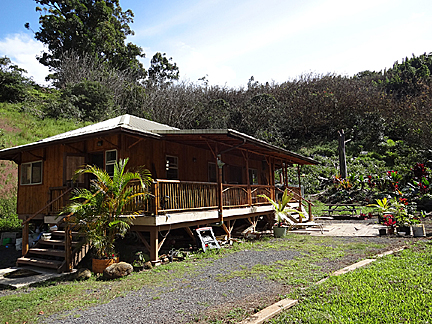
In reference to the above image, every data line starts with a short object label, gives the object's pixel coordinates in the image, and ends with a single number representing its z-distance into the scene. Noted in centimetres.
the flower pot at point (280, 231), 1201
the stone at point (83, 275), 711
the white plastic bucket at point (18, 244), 1137
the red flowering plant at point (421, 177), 1677
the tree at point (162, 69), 4303
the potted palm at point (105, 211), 742
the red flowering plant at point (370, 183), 2060
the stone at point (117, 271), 690
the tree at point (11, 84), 2903
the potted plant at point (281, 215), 1195
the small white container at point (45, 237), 923
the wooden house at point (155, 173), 863
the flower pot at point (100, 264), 741
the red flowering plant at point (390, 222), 1100
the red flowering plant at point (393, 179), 1933
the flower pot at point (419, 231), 1023
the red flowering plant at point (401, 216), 1104
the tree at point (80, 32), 3541
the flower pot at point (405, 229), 1078
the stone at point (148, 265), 778
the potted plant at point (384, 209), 1194
